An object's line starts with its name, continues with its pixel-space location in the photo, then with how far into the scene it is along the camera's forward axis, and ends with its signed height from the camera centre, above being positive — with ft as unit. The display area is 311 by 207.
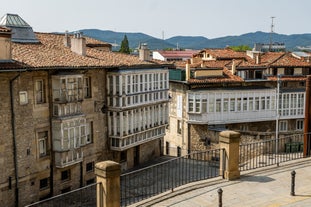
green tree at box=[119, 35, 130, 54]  324.19 +7.87
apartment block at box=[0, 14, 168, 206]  75.61 -10.88
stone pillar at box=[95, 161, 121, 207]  40.45 -11.63
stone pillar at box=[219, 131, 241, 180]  52.49 -11.83
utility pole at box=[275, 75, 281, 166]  133.80 -17.03
